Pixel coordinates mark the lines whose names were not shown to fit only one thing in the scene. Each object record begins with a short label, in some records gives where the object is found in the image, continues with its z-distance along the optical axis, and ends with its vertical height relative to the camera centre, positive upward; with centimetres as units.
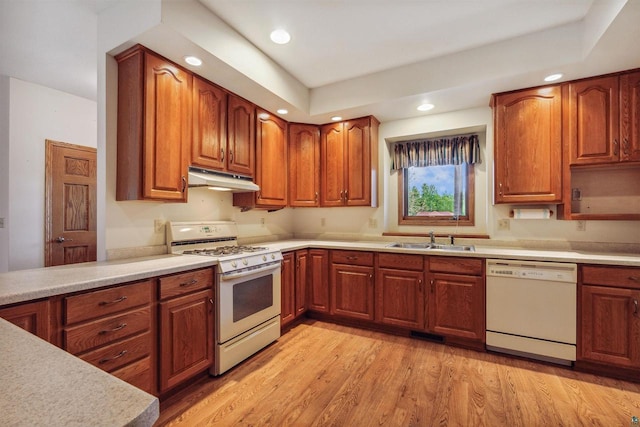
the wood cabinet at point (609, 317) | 206 -76
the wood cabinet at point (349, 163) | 336 +61
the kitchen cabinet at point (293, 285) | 291 -75
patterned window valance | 322 +72
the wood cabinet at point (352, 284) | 298 -74
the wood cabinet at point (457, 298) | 252 -76
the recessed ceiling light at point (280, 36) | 230 +144
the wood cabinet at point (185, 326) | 184 -76
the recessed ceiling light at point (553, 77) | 239 +114
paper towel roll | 270 +0
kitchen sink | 292 -35
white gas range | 217 -61
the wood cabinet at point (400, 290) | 274 -75
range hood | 238 +29
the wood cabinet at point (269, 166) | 312 +54
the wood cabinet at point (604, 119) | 229 +77
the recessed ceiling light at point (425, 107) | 303 +113
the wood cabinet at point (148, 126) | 205 +64
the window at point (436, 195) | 332 +22
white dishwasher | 223 -77
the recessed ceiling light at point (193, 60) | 217 +117
